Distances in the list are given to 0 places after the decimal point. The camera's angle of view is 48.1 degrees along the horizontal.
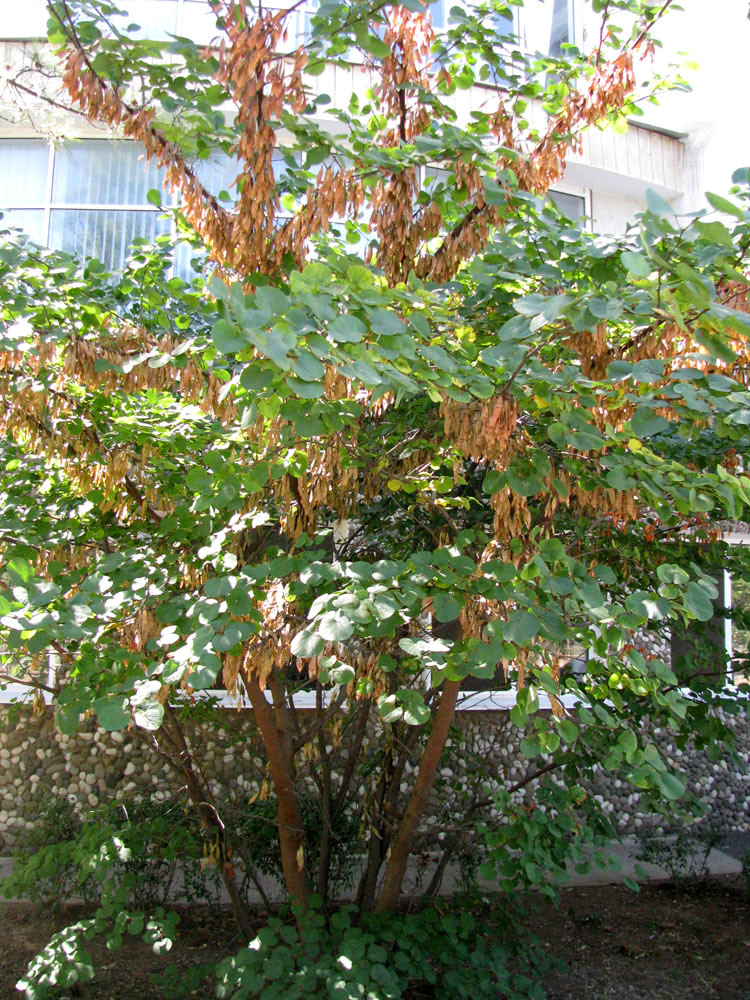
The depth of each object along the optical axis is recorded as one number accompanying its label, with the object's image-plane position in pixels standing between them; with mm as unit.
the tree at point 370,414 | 2094
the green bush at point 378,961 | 3057
